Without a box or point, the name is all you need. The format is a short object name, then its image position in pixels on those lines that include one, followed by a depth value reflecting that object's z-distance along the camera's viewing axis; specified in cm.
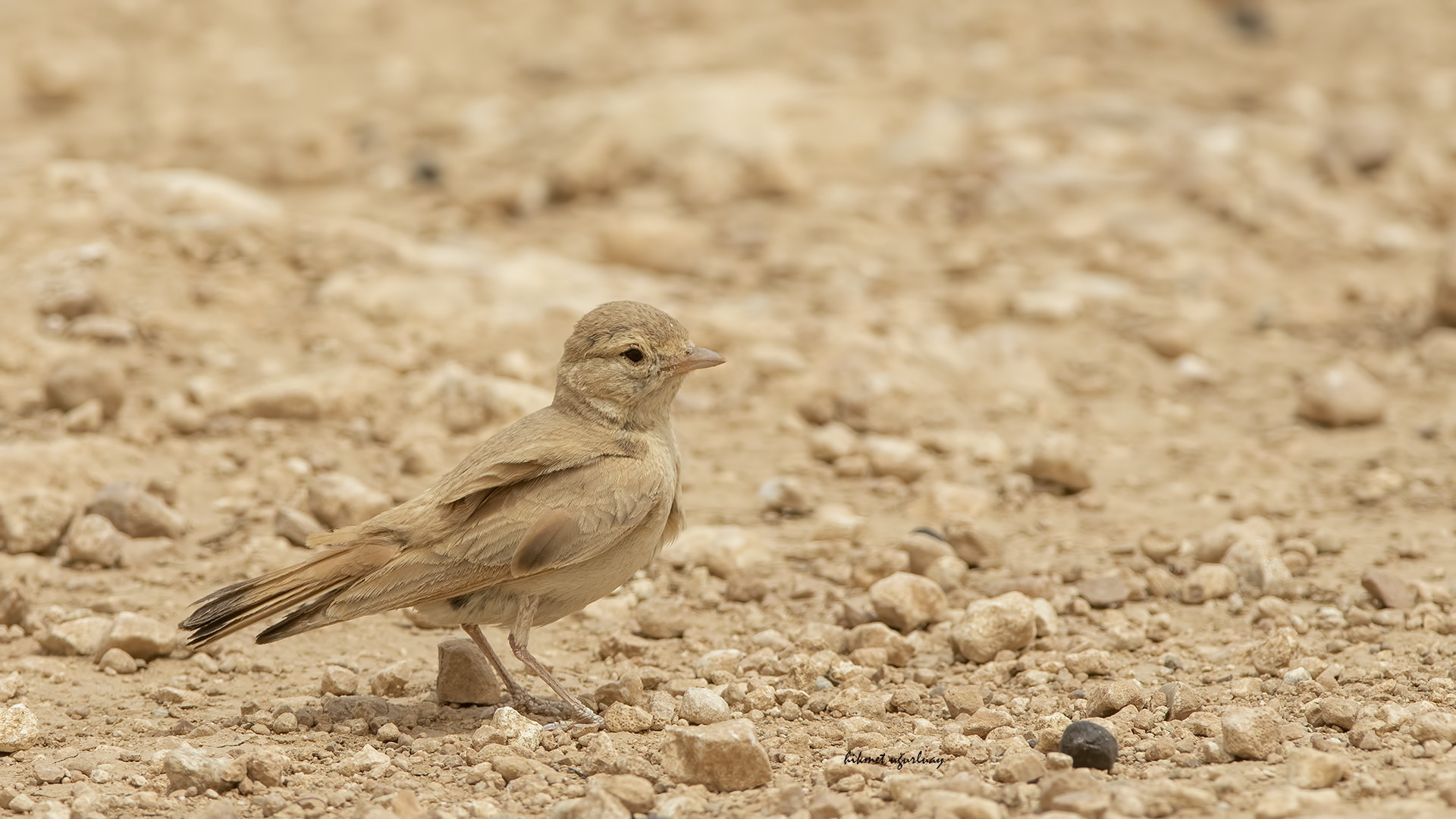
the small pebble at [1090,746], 818
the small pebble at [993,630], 1021
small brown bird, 913
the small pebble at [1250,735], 812
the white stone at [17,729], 881
